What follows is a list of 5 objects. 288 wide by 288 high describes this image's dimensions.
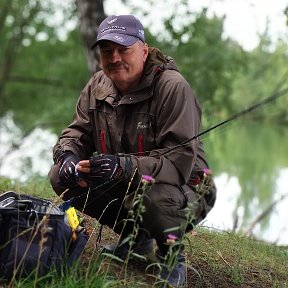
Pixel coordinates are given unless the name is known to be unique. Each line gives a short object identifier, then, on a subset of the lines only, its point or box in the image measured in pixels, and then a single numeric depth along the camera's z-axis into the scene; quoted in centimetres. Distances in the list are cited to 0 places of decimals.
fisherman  333
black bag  297
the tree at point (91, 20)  753
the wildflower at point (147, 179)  305
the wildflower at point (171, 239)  304
